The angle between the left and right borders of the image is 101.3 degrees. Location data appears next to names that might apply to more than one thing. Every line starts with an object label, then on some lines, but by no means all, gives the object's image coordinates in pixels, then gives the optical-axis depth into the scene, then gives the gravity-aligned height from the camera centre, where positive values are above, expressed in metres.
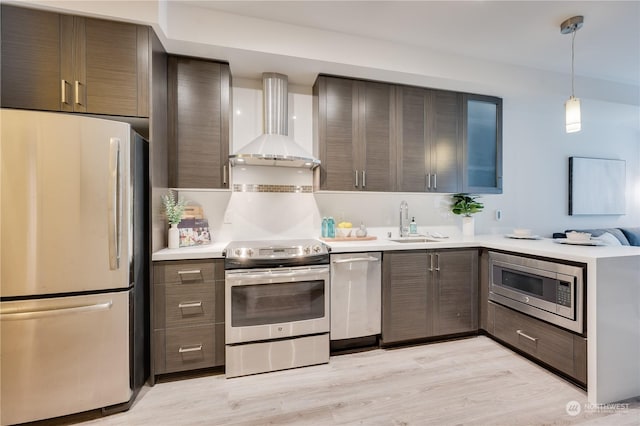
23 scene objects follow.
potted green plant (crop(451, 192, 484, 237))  2.88 +0.02
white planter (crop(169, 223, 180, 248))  2.02 -0.20
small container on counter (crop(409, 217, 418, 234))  2.91 -0.18
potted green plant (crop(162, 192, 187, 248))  2.02 -0.05
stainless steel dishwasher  2.16 -0.70
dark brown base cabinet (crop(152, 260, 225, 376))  1.82 -0.74
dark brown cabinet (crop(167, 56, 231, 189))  2.12 +0.73
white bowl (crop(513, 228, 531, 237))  2.64 -0.22
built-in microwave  1.75 -0.59
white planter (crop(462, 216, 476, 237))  2.86 -0.17
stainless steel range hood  2.21 +0.65
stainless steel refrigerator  1.36 -0.30
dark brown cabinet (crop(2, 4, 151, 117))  1.59 +0.94
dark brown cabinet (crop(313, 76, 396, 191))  2.45 +0.74
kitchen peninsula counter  1.64 -0.72
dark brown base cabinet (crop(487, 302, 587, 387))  1.74 -0.98
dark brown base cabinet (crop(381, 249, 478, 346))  2.27 -0.75
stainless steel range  1.91 -0.73
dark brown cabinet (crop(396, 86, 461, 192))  2.63 +0.74
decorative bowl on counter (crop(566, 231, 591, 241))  2.16 -0.21
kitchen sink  2.73 -0.30
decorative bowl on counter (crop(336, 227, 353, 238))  2.67 -0.22
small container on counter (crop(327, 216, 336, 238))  2.66 -0.18
